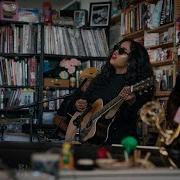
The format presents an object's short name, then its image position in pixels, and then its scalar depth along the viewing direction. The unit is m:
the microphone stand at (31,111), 3.52
